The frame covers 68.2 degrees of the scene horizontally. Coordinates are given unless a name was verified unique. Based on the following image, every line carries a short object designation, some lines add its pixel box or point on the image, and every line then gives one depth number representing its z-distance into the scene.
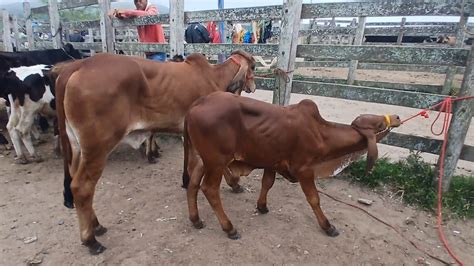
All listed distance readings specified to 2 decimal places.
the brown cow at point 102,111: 3.00
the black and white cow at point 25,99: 4.80
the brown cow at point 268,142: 3.10
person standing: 6.16
